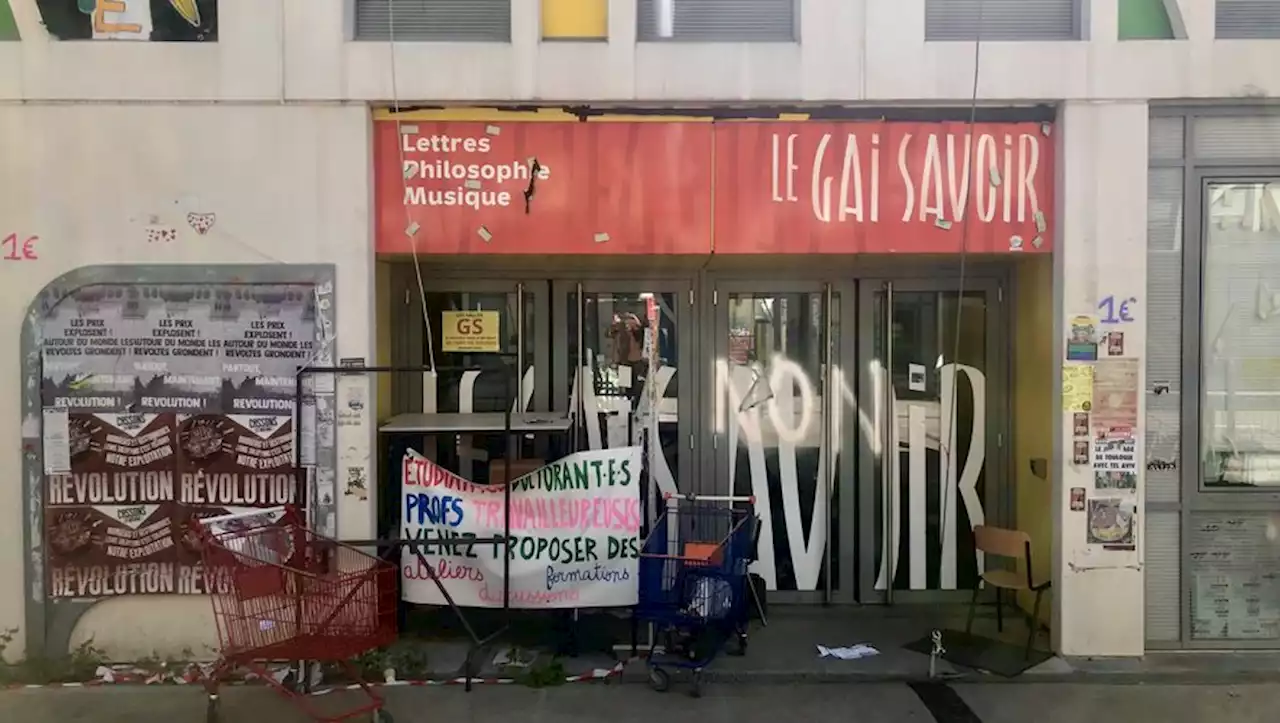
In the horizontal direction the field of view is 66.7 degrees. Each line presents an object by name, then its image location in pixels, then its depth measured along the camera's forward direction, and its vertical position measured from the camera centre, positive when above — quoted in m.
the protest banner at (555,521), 6.11 -1.13
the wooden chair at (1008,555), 6.32 -1.45
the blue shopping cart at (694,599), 5.75 -1.54
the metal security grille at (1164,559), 6.21 -1.39
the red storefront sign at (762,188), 6.22 +0.98
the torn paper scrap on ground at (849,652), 6.24 -2.02
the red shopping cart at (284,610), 4.98 -1.42
